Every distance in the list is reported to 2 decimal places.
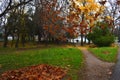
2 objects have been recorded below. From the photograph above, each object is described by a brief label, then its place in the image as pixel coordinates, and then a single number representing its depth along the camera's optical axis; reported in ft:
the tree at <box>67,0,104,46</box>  56.58
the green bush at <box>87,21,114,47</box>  47.33
